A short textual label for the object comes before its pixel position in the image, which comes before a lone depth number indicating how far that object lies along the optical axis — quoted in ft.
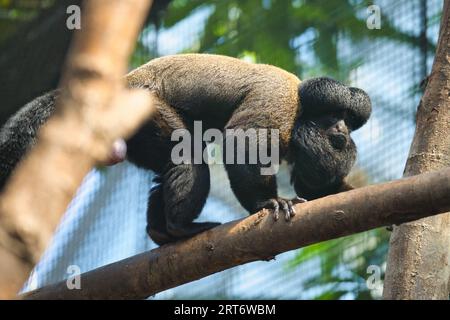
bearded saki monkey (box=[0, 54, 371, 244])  20.08
